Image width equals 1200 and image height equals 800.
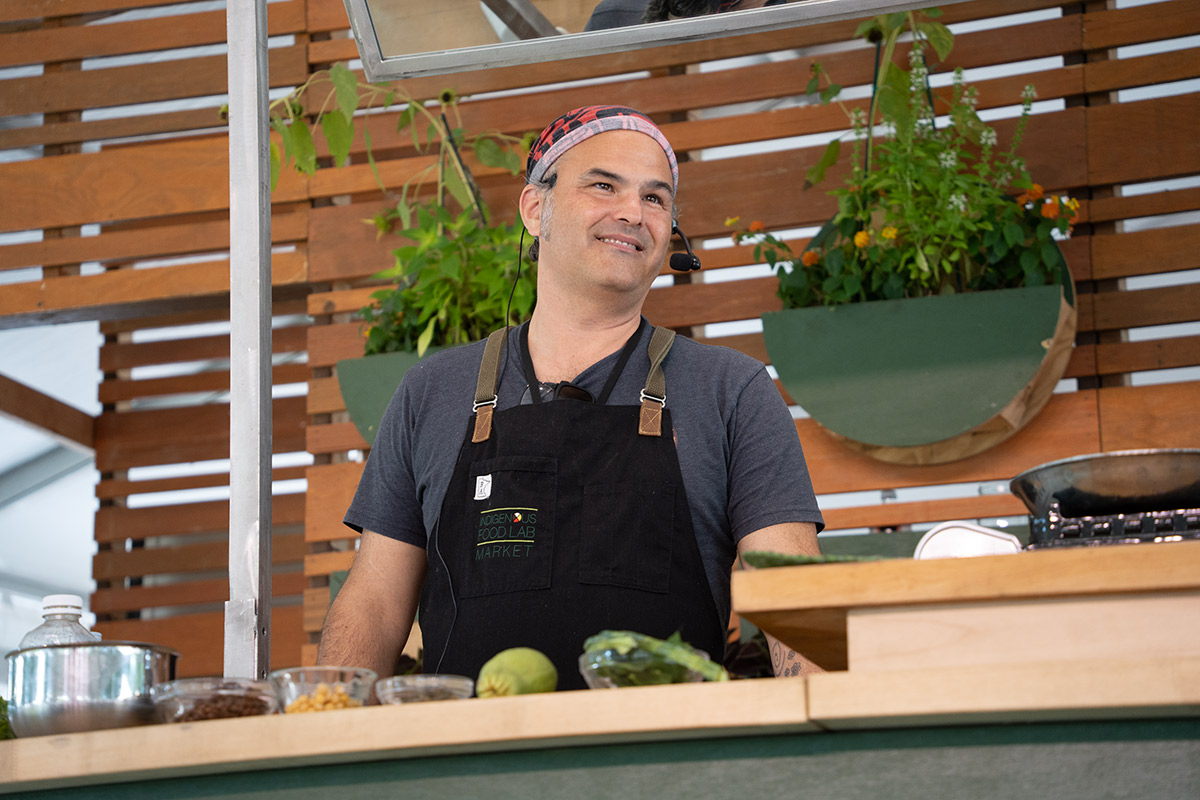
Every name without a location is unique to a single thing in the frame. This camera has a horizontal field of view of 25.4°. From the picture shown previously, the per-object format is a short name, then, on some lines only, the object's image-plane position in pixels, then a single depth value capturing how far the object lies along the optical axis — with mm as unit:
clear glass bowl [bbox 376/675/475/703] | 2586
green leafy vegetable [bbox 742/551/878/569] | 2555
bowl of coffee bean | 2612
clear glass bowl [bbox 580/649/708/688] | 2565
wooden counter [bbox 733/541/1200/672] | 2492
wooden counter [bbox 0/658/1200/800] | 2450
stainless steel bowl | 2662
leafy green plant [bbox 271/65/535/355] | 3993
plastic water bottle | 2921
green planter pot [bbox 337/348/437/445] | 4057
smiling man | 3087
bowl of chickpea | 2602
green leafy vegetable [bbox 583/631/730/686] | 2562
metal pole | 2999
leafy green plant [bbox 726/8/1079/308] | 3812
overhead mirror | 3107
